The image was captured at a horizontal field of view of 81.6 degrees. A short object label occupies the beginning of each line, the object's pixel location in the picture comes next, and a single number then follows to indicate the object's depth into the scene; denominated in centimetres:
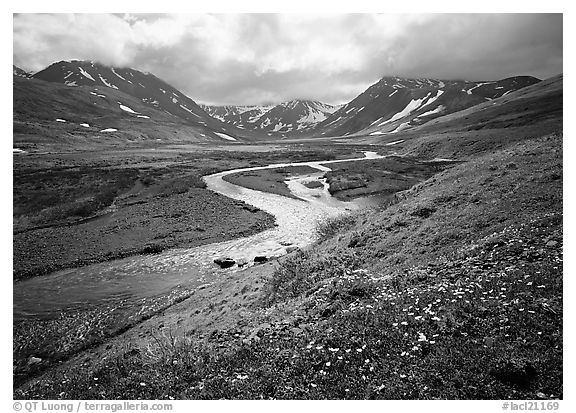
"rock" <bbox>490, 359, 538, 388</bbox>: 627
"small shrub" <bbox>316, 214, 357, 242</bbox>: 2147
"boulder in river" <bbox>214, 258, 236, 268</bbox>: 2295
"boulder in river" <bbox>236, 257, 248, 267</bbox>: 2280
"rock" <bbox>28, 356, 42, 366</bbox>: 1337
